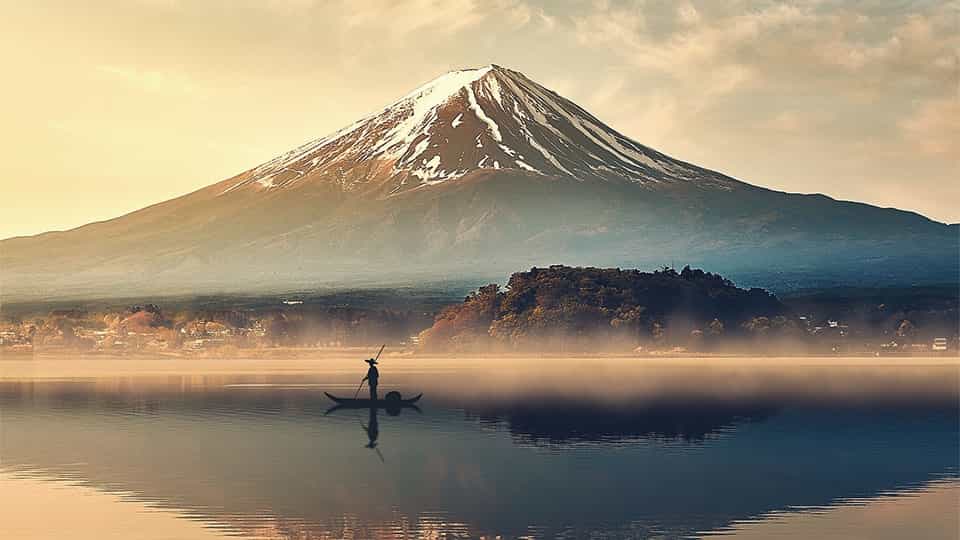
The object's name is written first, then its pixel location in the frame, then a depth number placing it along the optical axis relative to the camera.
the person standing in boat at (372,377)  80.38
